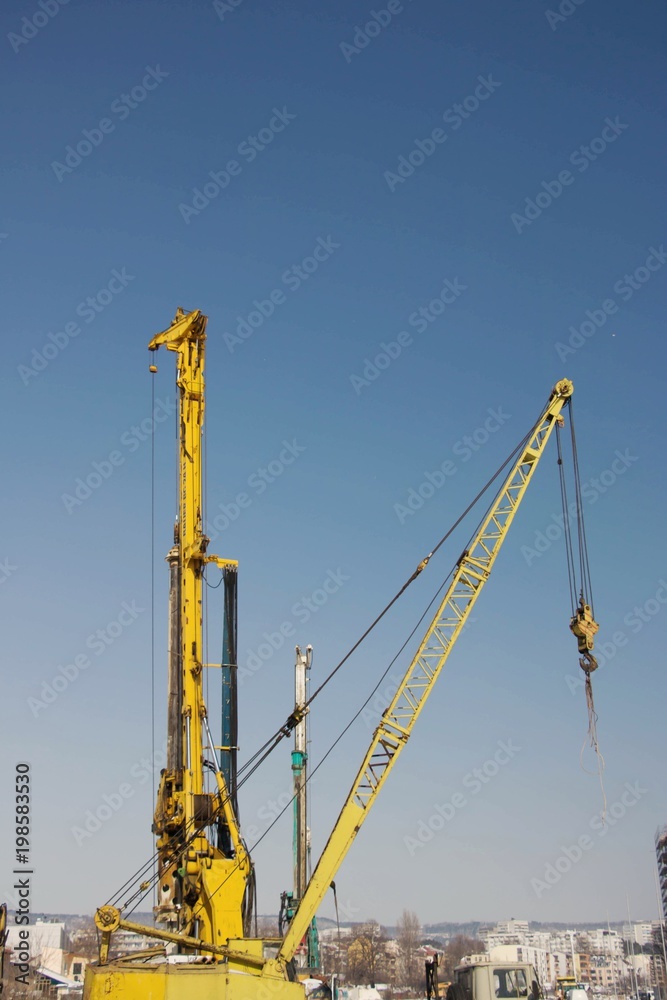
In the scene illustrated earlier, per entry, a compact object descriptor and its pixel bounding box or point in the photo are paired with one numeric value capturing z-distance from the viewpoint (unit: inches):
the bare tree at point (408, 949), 6840.6
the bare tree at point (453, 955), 6369.6
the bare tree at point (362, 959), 5502.0
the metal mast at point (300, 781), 1675.7
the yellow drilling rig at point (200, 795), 1084.5
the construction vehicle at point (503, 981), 961.5
